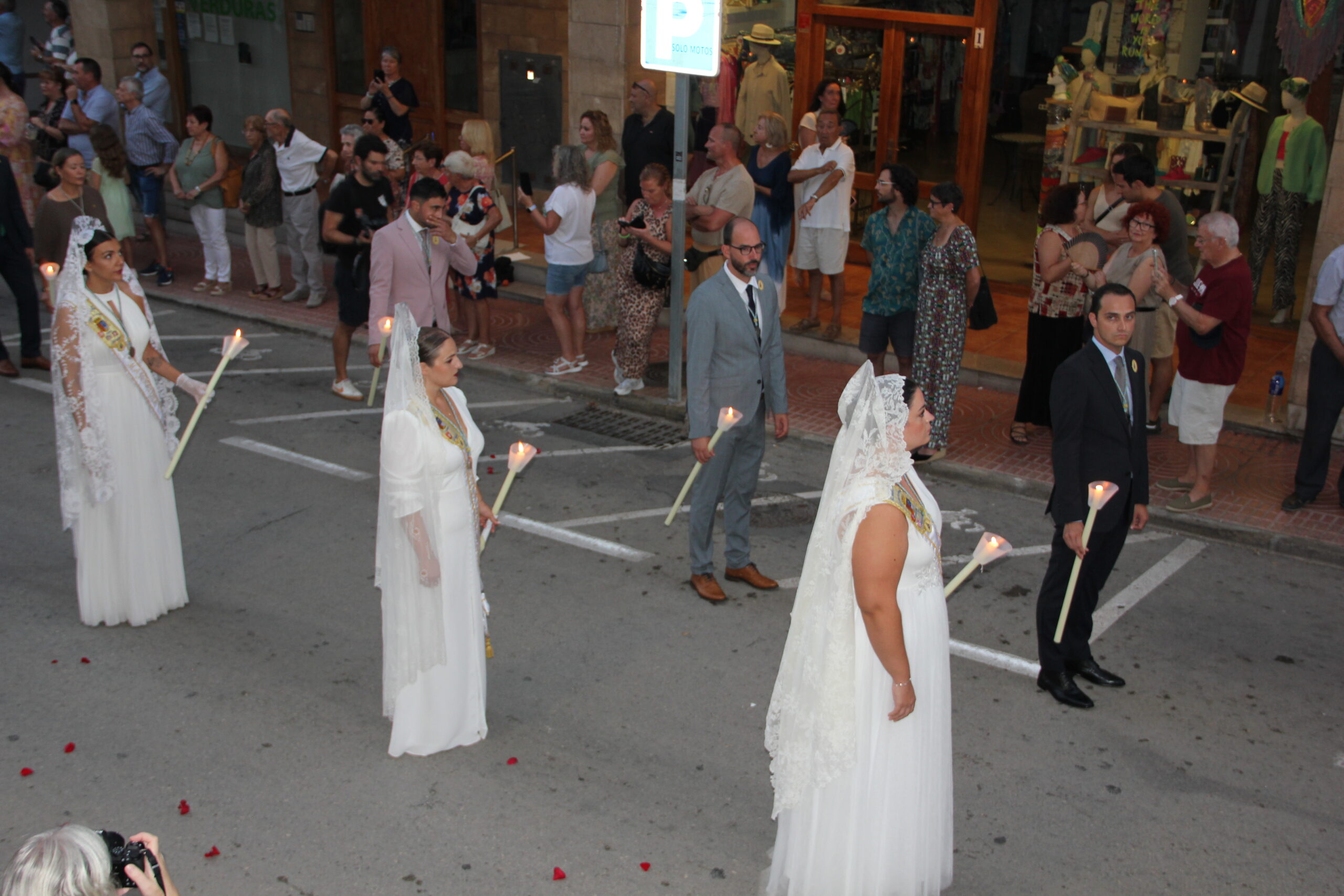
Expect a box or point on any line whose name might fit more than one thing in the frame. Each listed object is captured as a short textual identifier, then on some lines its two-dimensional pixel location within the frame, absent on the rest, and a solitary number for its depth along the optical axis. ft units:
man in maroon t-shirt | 26.84
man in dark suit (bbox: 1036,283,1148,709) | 19.70
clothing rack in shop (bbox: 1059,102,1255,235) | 40.86
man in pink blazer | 30.22
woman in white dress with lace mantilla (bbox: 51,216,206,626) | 22.15
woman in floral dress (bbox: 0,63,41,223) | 44.50
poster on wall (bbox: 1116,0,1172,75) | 42.01
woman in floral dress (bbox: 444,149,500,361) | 39.52
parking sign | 33.01
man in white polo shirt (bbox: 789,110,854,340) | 40.57
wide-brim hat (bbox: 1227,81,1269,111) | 40.96
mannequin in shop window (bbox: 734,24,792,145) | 46.68
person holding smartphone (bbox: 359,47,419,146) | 51.06
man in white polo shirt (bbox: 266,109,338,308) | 44.78
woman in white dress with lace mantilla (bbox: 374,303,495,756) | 17.67
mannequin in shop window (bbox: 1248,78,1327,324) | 39.17
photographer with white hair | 9.16
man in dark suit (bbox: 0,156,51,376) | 37.96
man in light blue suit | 23.15
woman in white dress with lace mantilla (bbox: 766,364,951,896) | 14.21
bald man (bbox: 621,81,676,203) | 42.16
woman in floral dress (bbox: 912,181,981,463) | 30.04
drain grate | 34.22
